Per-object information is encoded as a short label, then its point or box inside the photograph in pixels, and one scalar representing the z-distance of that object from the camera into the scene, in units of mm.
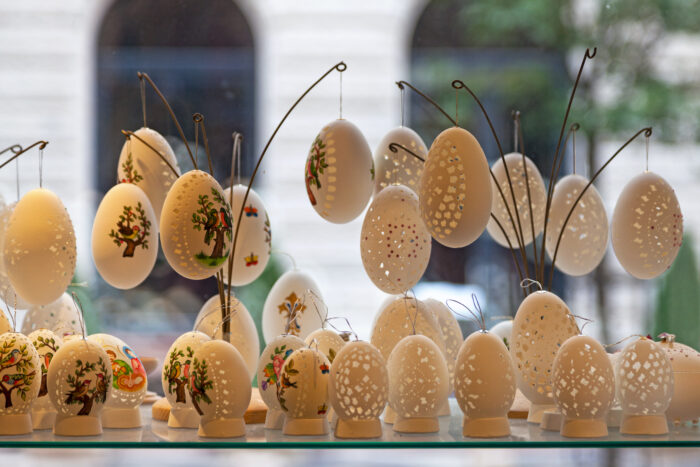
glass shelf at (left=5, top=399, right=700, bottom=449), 1112
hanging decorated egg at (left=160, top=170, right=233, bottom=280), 1153
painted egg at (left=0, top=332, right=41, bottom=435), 1158
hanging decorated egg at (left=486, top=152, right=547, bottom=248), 1304
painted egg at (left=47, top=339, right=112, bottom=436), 1149
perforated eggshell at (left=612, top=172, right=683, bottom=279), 1230
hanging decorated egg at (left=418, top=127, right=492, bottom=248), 1146
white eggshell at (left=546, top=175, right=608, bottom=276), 1294
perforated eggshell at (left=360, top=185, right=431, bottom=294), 1207
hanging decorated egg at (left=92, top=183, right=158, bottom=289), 1213
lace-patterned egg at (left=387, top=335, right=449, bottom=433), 1155
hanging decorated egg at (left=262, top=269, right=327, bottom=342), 1295
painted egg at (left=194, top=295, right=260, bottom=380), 1246
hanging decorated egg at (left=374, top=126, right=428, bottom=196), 1271
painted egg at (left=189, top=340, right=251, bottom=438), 1141
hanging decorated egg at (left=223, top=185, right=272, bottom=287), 1264
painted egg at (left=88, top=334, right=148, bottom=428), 1200
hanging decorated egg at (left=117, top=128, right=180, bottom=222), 1271
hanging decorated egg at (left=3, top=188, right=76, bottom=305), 1192
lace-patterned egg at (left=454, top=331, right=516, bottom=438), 1137
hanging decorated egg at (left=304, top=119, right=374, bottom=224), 1213
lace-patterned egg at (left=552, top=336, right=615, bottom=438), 1134
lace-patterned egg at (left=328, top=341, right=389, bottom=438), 1133
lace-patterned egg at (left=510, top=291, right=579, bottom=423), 1187
